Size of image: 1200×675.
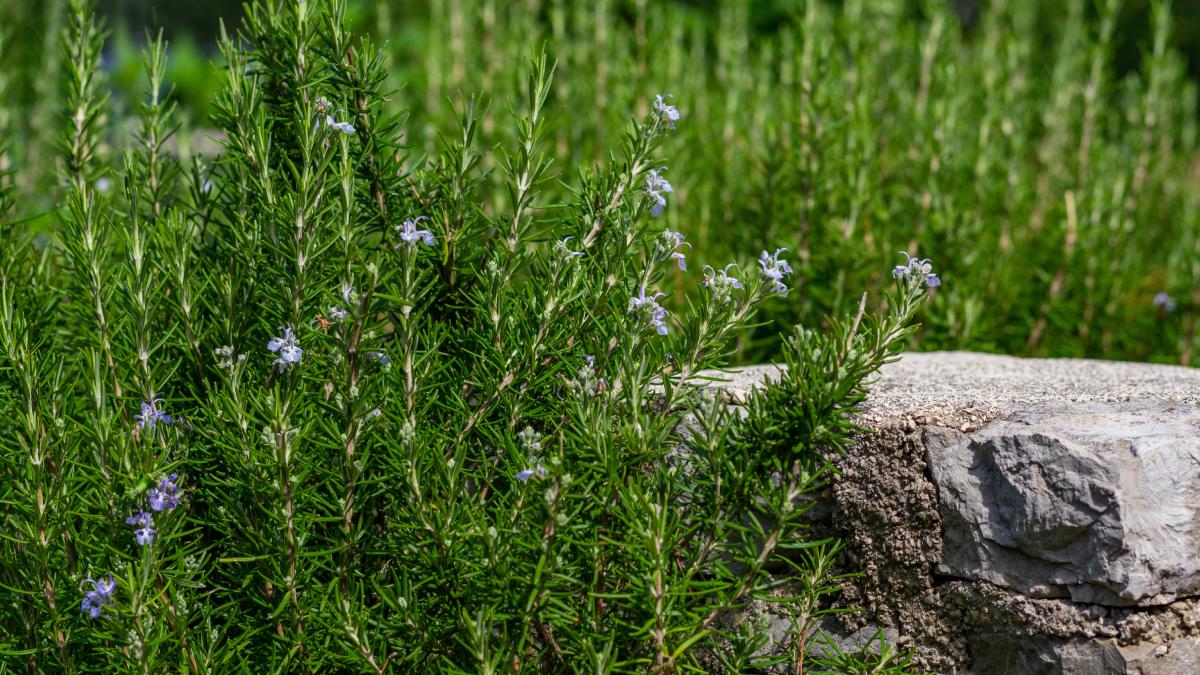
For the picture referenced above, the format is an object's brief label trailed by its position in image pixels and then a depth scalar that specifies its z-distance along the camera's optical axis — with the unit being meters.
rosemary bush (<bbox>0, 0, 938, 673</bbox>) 1.53
